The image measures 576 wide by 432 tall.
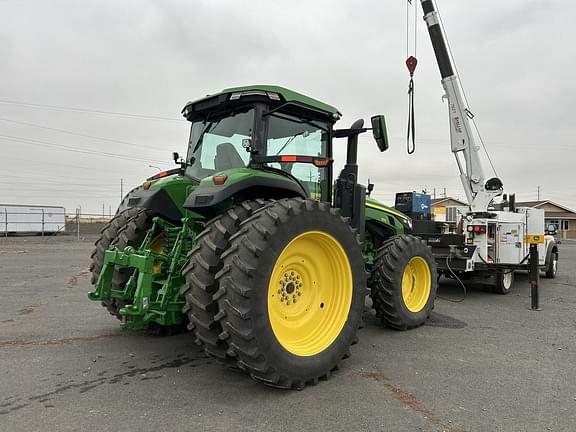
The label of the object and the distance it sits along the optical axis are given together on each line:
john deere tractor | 3.37
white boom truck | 8.80
